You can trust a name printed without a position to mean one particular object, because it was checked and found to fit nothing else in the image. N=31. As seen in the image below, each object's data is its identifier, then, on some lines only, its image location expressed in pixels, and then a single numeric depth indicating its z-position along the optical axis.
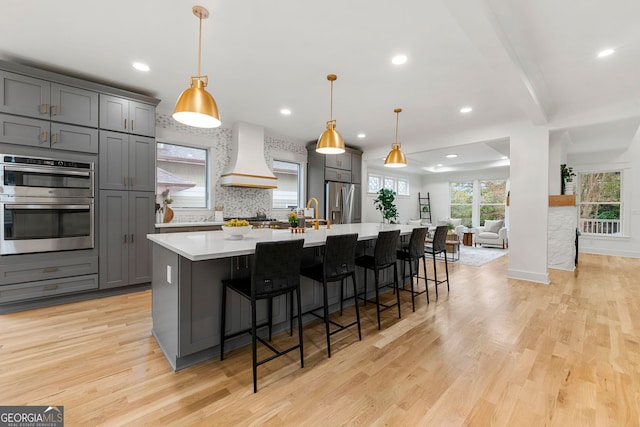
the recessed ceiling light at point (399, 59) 2.84
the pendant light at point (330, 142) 3.05
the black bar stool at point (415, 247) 3.38
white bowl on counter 2.33
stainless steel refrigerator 6.16
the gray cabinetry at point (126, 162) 3.51
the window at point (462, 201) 10.05
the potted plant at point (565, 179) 5.40
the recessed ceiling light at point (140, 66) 3.09
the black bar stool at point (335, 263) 2.31
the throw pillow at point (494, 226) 8.49
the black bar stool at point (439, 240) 3.76
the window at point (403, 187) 10.46
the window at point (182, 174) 4.65
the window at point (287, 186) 6.12
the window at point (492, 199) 9.34
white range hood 4.91
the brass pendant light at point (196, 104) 1.91
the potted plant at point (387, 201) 5.69
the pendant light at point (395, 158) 3.99
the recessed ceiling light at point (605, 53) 2.72
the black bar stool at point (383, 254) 2.85
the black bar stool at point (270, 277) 1.81
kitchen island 1.97
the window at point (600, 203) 7.07
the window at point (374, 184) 9.21
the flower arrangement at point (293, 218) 2.97
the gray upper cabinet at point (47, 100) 2.93
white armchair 8.17
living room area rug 6.14
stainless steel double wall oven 2.97
